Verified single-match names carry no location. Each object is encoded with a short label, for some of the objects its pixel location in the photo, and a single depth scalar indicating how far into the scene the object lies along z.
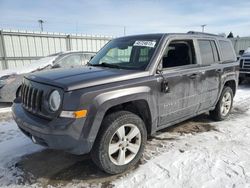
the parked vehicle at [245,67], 9.93
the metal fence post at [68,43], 12.77
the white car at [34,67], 6.45
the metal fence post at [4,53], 10.68
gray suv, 2.61
